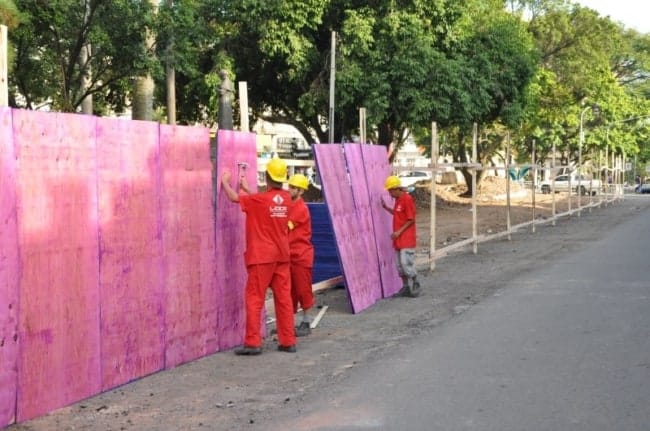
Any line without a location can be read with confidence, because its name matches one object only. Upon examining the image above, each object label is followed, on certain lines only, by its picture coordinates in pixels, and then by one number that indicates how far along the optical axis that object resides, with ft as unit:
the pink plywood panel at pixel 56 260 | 20.53
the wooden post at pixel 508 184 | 75.86
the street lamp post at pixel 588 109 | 177.31
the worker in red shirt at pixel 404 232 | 41.29
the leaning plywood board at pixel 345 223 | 35.94
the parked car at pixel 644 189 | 256.93
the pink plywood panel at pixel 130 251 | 23.32
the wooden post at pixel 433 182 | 51.49
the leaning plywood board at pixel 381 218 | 42.45
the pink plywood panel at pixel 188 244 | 26.09
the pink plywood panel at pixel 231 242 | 28.66
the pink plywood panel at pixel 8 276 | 19.76
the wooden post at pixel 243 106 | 30.37
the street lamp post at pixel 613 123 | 193.36
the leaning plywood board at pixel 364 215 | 39.75
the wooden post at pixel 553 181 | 97.13
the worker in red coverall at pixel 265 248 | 27.81
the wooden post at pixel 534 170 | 87.52
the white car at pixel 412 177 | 183.42
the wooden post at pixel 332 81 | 71.20
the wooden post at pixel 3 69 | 20.25
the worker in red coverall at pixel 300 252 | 31.55
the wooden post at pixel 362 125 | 44.69
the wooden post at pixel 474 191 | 63.25
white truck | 200.54
